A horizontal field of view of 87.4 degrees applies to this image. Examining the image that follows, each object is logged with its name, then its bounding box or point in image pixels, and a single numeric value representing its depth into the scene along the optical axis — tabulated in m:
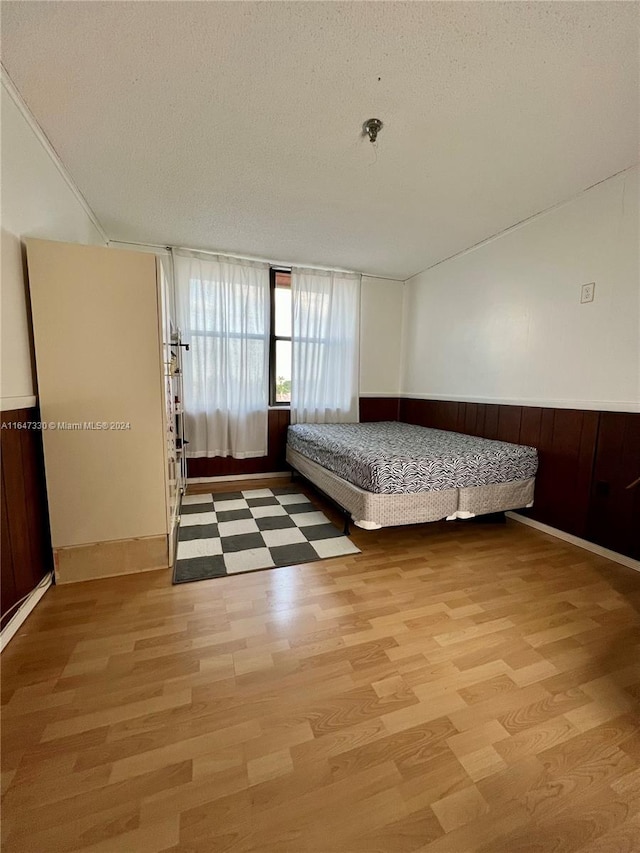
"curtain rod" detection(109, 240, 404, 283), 3.38
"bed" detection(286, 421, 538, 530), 2.15
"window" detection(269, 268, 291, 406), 3.93
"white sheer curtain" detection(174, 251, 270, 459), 3.50
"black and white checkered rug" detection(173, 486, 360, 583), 2.09
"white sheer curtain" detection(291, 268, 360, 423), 3.90
